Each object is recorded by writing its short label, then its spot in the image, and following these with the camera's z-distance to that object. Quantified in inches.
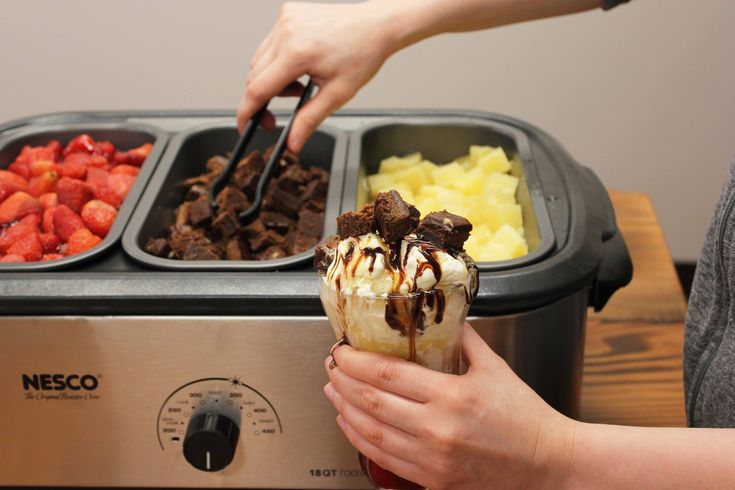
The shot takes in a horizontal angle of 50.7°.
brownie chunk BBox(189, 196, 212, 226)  49.4
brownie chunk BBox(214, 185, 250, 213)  50.9
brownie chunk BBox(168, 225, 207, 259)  46.4
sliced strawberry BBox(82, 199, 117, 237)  48.3
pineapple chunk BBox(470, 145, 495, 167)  57.2
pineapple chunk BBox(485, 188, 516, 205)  51.5
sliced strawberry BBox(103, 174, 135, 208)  51.7
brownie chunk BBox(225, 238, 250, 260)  46.6
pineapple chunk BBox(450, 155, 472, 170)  57.8
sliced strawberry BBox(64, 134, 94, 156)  57.1
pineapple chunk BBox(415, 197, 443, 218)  52.7
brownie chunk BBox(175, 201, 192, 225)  50.4
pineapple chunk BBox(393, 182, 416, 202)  54.2
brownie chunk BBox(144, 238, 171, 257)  44.8
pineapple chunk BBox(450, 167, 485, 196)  54.1
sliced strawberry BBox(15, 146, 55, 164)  55.4
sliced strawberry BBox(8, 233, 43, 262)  45.9
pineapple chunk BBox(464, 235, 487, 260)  46.7
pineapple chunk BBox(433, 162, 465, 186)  56.1
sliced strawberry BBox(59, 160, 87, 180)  54.1
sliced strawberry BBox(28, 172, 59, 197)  52.7
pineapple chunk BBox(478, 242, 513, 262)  45.4
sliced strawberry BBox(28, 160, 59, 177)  53.8
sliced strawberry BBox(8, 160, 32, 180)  54.6
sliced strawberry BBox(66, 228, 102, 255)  46.1
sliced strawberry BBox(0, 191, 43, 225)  50.3
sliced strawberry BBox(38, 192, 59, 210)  51.9
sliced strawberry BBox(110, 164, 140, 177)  53.9
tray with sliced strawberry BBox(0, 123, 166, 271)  46.4
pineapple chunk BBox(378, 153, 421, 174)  57.3
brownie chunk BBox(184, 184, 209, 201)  52.8
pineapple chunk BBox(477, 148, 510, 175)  55.6
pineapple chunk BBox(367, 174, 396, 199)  55.7
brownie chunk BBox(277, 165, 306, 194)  53.6
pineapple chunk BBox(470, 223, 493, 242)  49.2
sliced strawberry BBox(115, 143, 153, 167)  55.7
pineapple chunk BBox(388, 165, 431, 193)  55.7
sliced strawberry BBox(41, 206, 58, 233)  49.6
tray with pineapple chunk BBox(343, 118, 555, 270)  47.9
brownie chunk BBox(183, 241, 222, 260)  44.3
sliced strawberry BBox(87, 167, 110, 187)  53.0
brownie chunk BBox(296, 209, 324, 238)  47.4
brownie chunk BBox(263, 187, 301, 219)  52.1
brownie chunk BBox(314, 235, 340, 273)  28.2
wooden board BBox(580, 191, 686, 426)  49.9
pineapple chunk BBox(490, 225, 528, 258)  46.1
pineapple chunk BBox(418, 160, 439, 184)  57.2
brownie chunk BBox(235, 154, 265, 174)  53.1
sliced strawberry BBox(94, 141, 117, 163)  57.0
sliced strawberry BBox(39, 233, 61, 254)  47.8
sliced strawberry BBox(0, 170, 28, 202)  52.1
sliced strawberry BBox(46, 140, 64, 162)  56.7
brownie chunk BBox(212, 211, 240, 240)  48.3
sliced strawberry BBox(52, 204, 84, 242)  48.0
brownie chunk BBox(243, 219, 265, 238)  49.2
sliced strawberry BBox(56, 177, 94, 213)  50.6
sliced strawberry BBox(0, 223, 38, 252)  47.1
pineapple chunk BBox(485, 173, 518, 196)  53.4
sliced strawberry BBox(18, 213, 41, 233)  49.0
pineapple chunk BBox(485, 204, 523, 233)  50.4
